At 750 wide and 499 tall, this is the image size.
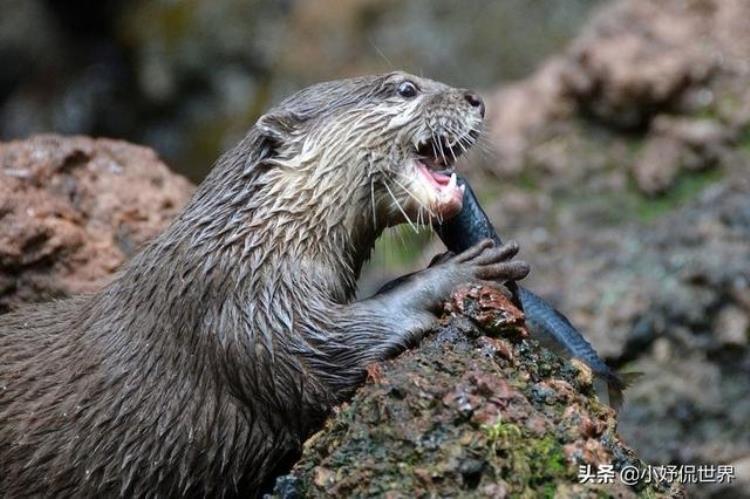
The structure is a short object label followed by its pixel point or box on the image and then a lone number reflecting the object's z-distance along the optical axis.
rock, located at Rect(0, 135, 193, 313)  8.51
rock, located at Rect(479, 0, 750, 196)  11.84
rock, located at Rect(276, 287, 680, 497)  5.38
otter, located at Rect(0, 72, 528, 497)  6.36
